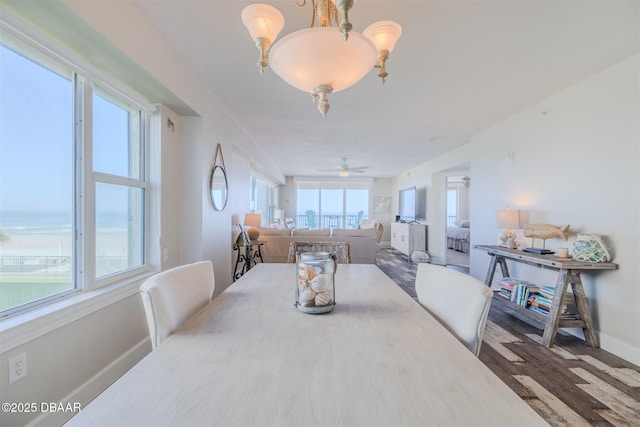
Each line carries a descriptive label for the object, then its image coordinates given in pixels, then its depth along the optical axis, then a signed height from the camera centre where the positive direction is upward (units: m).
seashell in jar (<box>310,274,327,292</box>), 1.15 -0.30
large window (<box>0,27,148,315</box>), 1.31 +0.15
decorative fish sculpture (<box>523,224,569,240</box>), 2.67 -0.18
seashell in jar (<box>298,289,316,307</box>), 1.15 -0.36
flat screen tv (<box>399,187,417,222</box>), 7.46 +0.20
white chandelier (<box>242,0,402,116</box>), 1.07 +0.64
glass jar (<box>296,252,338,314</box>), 1.14 -0.31
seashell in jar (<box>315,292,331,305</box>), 1.14 -0.37
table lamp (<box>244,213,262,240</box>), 4.49 -0.23
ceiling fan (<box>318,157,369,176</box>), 6.37 +1.01
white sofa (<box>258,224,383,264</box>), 4.95 -0.53
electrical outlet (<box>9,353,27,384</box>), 1.21 -0.71
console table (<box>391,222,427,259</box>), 6.84 -0.65
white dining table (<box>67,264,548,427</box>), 0.57 -0.42
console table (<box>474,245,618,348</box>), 2.33 -0.77
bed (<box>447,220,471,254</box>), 7.94 -0.75
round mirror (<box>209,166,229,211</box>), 2.94 +0.24
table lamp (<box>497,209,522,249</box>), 3.23 -0.12
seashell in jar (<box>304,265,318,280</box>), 1.14 -0.25
